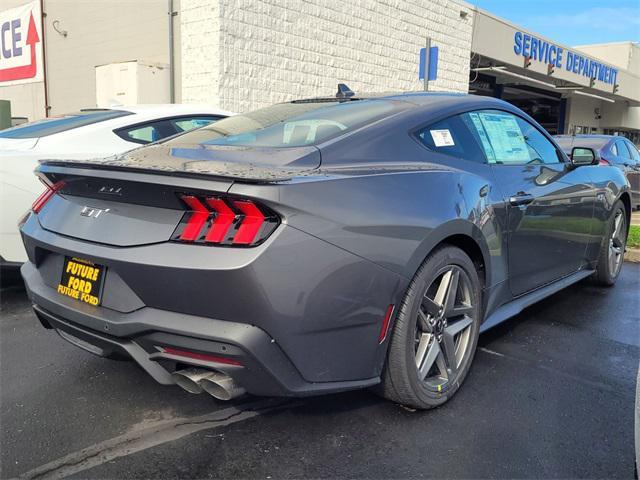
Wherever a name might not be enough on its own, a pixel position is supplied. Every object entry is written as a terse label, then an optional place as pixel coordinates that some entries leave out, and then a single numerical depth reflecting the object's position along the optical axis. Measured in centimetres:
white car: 405
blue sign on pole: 830
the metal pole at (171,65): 956
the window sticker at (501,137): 331
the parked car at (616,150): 955
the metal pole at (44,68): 1255
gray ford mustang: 204
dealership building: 930
